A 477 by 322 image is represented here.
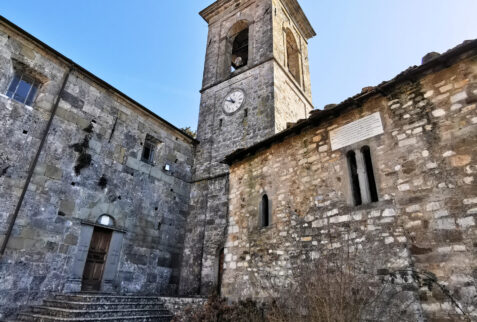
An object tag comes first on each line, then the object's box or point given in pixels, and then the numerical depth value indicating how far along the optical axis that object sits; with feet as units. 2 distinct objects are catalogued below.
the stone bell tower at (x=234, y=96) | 33.12
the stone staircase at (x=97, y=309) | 18.27
